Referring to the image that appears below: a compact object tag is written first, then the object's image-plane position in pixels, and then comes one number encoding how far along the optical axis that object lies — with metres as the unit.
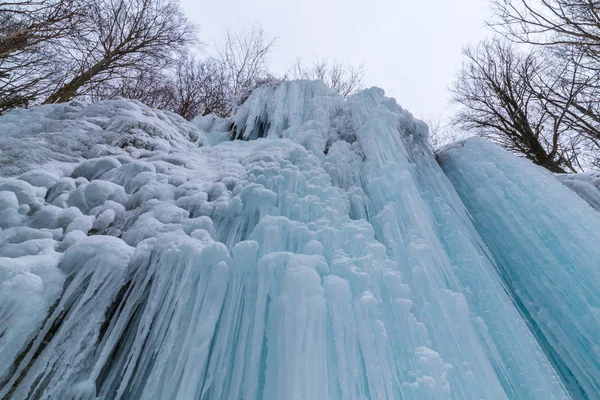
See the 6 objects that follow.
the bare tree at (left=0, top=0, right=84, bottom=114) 4.49
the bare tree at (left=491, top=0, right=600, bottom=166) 5.11
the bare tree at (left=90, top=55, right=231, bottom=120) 8.58
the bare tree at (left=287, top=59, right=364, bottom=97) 12.08
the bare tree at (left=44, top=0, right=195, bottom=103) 6.44
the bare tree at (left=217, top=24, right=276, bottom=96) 10.58
